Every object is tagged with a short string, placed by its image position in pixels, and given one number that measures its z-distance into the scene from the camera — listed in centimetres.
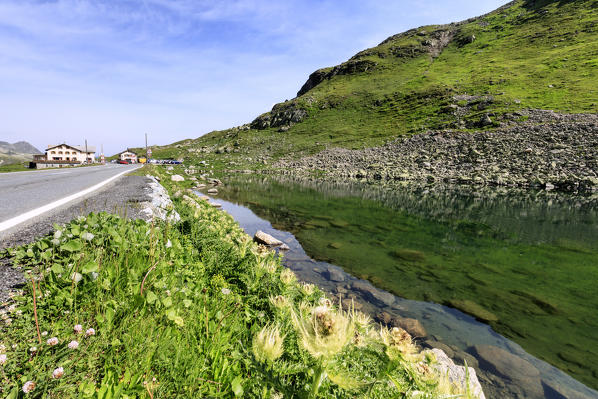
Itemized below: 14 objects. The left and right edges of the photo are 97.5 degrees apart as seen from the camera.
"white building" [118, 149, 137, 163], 12331
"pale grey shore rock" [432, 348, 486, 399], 447
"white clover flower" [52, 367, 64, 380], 210
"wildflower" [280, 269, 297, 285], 504
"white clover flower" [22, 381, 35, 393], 193
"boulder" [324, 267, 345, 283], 1012
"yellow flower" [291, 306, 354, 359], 180
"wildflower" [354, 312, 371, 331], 257
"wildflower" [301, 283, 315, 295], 467
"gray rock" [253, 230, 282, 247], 1319
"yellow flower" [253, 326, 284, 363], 216
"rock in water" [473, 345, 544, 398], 541
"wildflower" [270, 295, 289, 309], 389
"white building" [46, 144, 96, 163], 13512
